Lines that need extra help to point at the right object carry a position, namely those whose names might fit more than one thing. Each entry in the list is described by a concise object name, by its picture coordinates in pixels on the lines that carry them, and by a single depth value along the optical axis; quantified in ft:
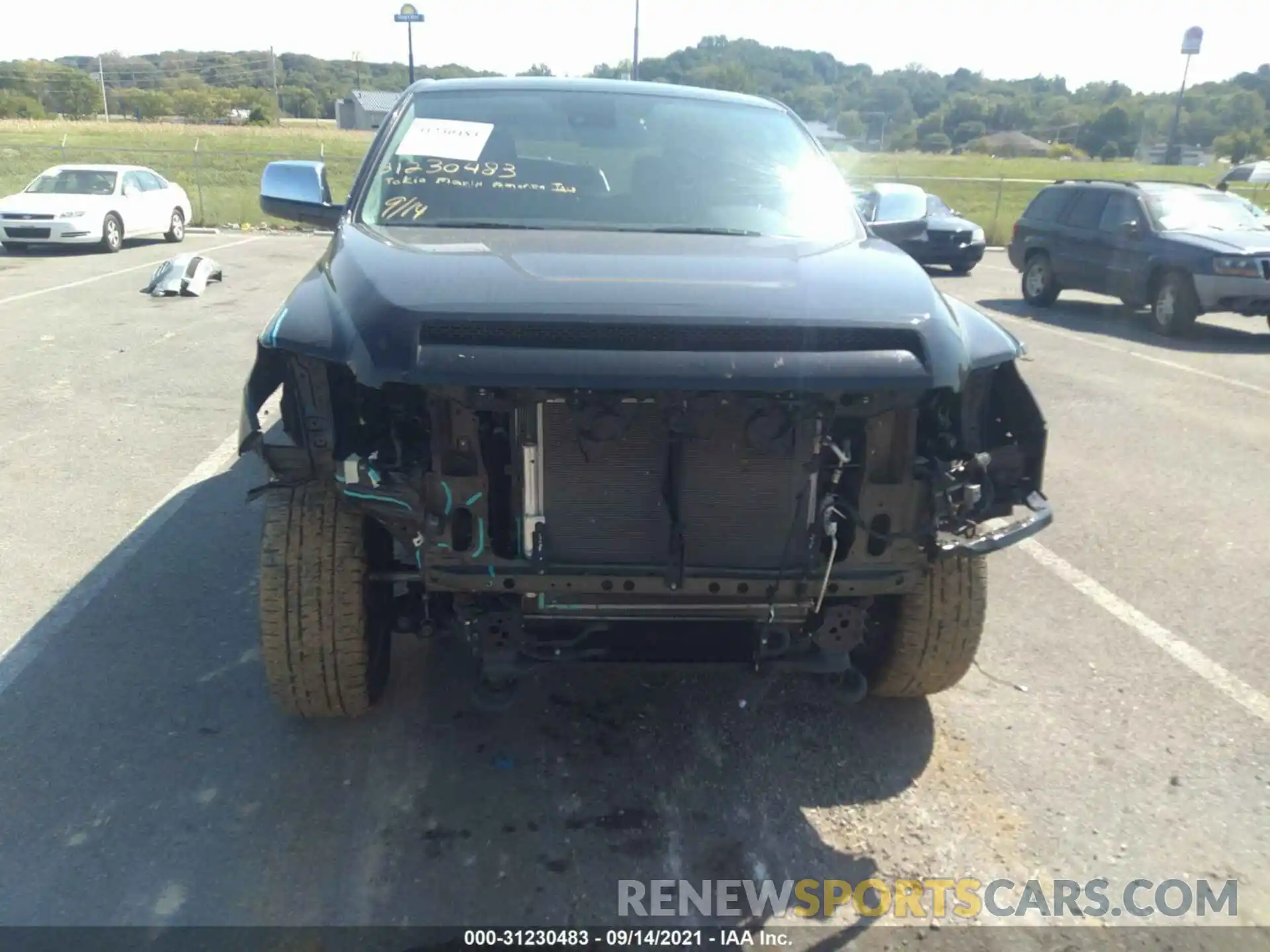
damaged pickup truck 8.29
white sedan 54.44
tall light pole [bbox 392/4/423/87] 97.81
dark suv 38.63
